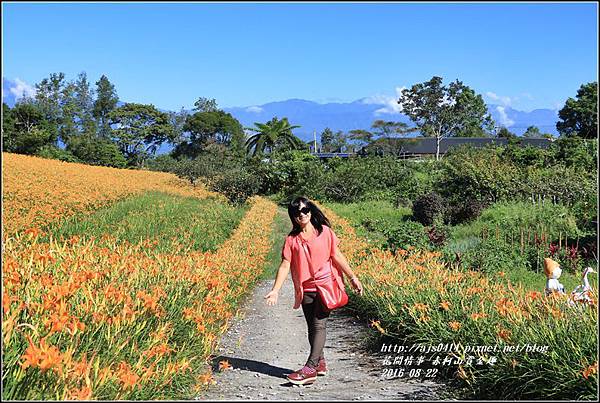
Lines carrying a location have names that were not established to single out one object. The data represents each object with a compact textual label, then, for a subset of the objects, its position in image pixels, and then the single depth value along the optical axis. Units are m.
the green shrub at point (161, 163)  34.04
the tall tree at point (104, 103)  44.61
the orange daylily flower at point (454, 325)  3.85
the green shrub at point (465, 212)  15.84
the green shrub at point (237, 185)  22.19
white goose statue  3.88
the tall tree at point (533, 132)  56.53
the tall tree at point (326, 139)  60.74
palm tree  40.31
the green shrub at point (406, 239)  9.05
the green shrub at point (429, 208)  16.28
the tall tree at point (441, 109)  43.56
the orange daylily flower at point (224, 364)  3.63
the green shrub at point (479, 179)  18.03
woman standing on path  4.20
